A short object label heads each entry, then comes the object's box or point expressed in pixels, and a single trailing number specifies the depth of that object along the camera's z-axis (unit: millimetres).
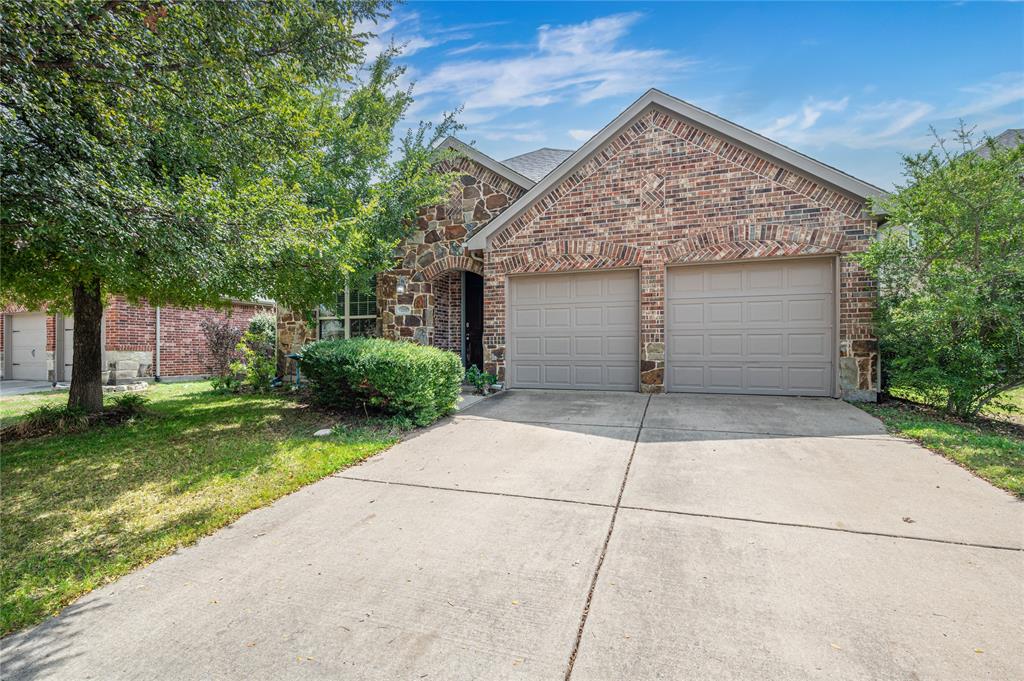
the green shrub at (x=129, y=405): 7449
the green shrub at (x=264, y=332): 12219
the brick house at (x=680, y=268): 7535
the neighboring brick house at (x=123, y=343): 12758
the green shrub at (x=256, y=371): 10242
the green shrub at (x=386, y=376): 6129
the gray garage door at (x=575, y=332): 8703
